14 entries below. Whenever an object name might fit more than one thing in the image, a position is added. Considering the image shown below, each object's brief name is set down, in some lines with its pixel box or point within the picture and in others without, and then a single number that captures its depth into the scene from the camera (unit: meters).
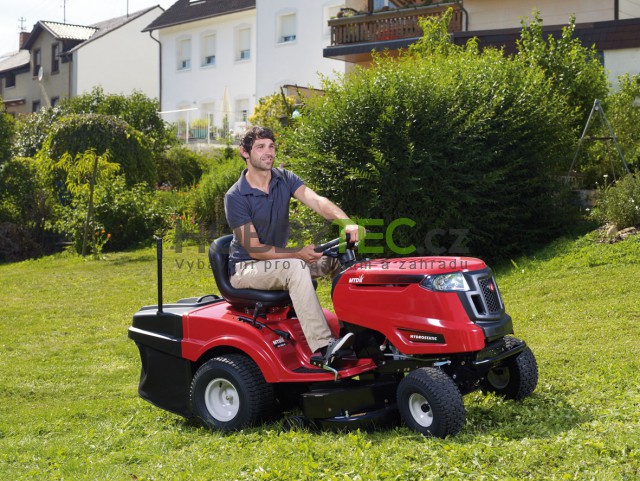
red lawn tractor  5.25
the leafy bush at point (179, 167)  26.75
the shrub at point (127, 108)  31.42
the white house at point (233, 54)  29.56
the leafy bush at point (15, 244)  20.77
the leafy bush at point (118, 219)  19.59
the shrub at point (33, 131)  29.50
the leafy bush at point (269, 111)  24.69
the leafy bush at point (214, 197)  19.64
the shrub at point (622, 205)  12.40
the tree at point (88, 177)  18.33
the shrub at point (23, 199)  21.61
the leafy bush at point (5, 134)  22.64
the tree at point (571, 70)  14.59
